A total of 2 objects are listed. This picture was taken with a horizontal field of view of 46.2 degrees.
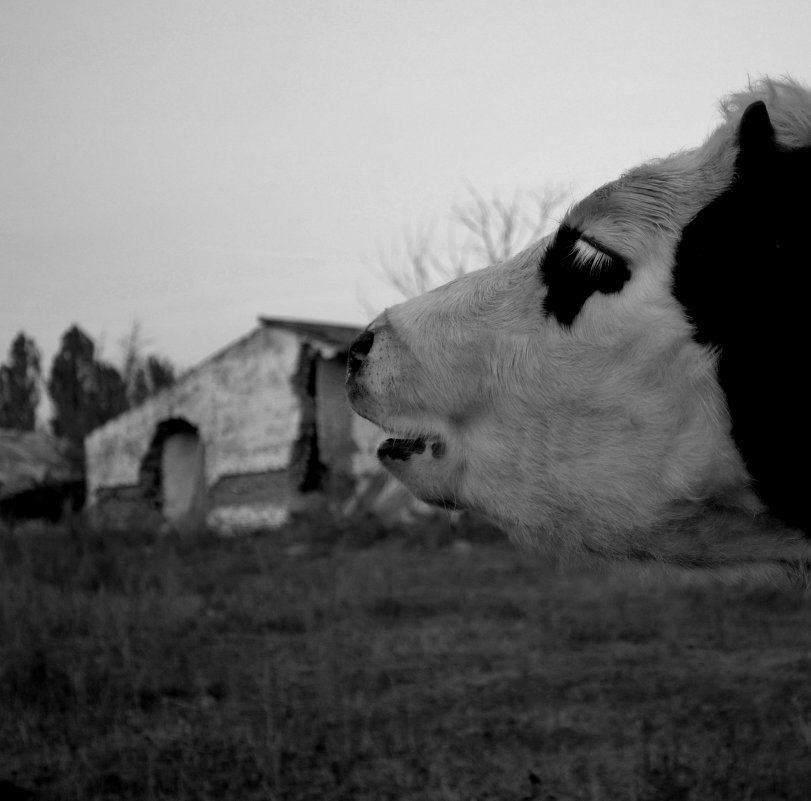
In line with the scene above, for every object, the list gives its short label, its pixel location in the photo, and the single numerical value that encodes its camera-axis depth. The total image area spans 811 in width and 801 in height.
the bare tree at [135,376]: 32.84
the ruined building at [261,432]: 17.75
